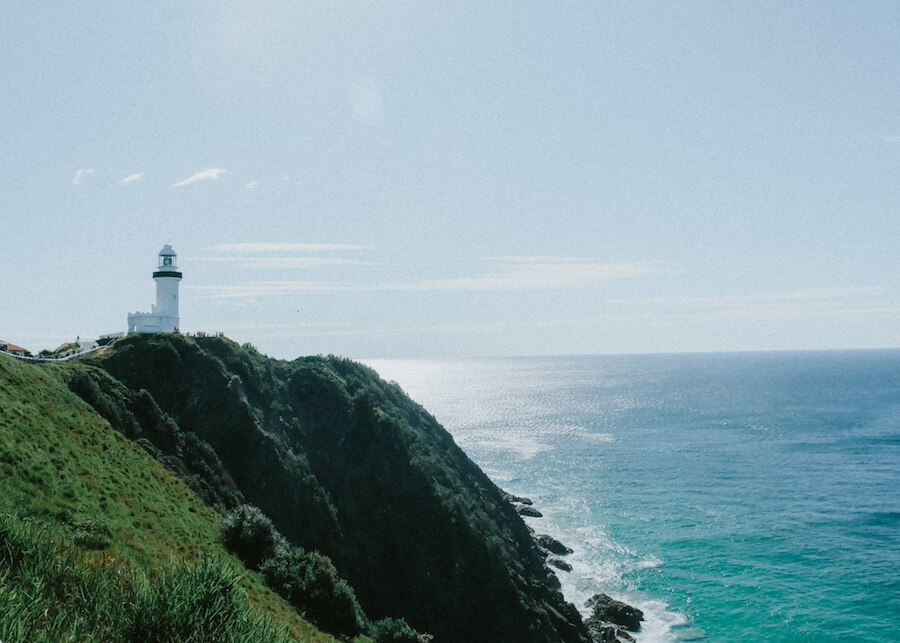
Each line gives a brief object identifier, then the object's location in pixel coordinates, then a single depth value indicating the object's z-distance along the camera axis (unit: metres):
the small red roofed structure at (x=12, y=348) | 42.34
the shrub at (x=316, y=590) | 27.44
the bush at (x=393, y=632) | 32.78
